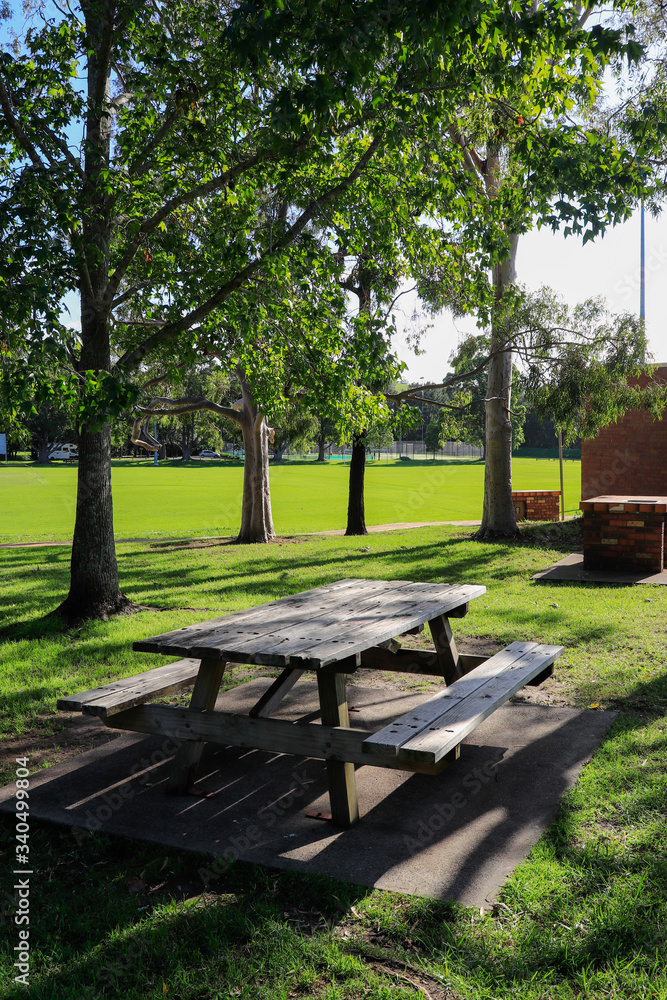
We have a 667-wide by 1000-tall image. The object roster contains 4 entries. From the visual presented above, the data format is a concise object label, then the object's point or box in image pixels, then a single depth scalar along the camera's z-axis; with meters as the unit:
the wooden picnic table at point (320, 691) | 3.39
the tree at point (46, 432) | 75.25
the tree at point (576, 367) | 13.94
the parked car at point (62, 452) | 90.75
